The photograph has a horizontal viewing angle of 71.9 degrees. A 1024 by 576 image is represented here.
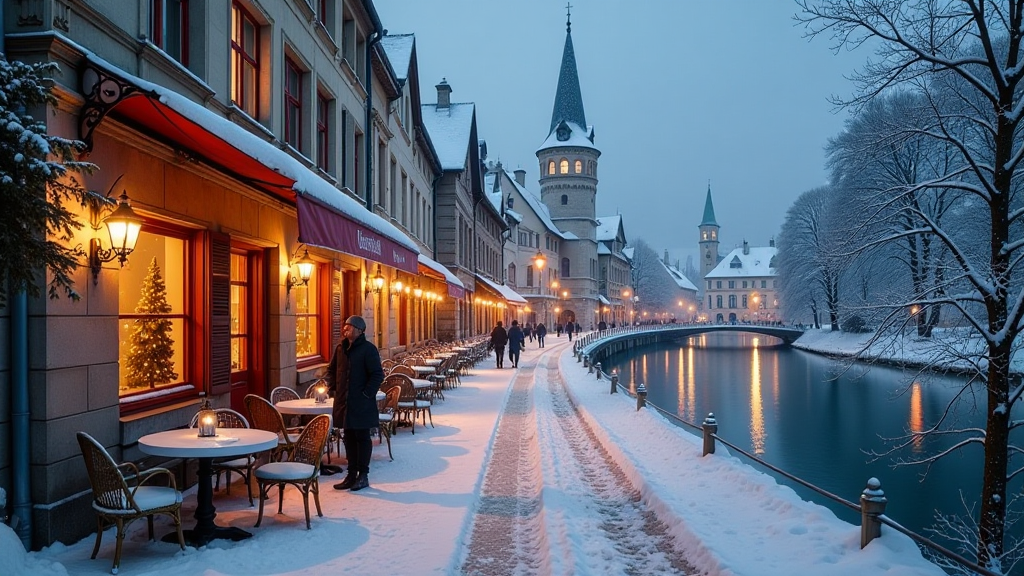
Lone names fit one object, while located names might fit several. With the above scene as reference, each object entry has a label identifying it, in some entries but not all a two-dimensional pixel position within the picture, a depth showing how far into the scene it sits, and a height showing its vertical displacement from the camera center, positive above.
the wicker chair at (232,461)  6.78 -1.49
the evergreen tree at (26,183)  3.65 +0.68
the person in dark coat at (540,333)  46.18 -1.73
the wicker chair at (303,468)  6.22 -1.44
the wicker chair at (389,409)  9.84 -1.49
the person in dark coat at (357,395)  7.55 -0.93
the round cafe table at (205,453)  5.59 -1.13
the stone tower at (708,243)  162.50 +14.37
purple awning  7.17 +0.89
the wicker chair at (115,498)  4.94 -1.36
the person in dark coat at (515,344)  26.89 -1.40
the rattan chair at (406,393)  11.28 -1.37
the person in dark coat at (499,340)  26.00 -1.21
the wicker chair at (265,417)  7.28 -1.12
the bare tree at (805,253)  50.66 +3.97
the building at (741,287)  126.94 +3.15
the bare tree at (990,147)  8.08 +2.00
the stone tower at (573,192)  80.38 +13.38
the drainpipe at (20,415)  5.12 -0.75
